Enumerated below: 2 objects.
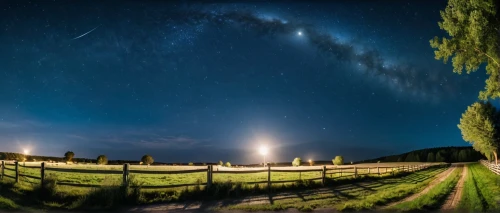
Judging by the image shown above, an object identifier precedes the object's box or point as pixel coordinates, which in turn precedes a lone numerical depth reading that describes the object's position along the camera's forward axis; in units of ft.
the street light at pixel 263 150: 146.92
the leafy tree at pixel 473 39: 55.47
